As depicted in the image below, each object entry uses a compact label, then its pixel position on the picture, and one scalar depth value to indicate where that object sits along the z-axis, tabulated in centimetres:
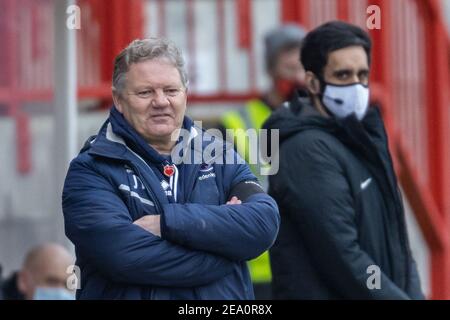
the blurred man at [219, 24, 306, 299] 1434
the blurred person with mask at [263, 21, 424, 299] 941
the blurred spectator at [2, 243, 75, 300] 1218
